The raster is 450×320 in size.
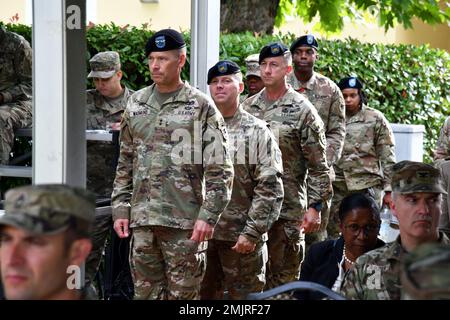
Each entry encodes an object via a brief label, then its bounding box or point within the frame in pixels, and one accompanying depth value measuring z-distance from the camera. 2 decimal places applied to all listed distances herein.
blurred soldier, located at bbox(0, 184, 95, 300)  6.60
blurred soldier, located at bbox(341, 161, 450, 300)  9.79
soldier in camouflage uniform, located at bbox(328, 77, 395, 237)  20.36
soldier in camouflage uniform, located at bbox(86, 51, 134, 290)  18.08
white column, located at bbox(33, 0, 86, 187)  12.62
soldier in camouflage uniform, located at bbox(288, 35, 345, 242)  18.44
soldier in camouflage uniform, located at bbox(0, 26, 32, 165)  17.14
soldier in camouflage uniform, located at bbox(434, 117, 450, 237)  13.91
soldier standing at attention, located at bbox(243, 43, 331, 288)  15.99
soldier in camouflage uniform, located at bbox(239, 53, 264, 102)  20.03
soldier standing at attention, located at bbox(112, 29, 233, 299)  13.36
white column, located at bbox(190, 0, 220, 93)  17.83
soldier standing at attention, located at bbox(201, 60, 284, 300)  14.70
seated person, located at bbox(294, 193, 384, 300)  12.58
